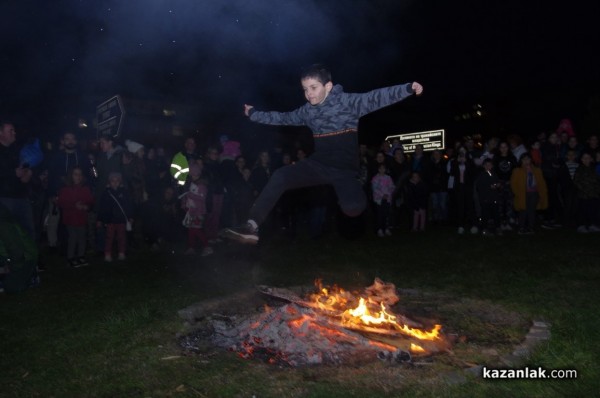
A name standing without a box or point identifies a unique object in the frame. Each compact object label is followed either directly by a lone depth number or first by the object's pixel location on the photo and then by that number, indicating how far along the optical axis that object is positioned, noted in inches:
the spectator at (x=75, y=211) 317.1
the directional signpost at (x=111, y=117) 350.0
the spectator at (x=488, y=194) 398.9
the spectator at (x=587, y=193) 398.0
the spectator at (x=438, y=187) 451.2
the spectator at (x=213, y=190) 370.0
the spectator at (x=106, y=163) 343.9
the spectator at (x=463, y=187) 416.8
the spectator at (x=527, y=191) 405.7
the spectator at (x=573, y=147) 423.0
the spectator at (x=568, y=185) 417.7
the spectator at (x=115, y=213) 334.0
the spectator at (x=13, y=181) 259.1
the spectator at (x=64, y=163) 335.9
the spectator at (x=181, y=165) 366.3
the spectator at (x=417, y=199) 430.9
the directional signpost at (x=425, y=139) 892.2
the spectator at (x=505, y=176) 407.8
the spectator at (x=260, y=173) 399.2
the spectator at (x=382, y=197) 418.0
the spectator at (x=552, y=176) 430.0
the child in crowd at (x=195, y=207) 351.9
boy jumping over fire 175.2
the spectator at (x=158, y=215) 375.9
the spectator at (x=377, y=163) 429.1
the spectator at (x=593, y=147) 409.4
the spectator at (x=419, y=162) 447.5
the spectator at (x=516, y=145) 424.2
